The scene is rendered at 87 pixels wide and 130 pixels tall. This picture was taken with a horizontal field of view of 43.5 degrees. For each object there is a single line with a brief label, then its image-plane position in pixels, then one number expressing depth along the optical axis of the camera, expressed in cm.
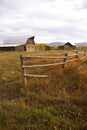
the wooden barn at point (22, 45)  3148
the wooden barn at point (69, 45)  4214
